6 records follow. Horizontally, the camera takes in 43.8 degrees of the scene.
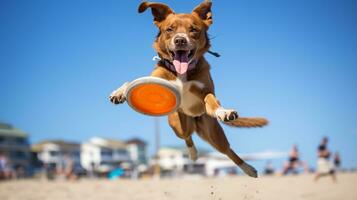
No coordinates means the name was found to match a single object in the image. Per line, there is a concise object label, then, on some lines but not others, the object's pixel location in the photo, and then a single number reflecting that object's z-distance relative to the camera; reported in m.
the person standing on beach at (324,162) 13.64
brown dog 4.51
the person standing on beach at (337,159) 20.64
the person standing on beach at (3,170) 20.11
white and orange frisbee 4.45
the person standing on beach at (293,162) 15.80
